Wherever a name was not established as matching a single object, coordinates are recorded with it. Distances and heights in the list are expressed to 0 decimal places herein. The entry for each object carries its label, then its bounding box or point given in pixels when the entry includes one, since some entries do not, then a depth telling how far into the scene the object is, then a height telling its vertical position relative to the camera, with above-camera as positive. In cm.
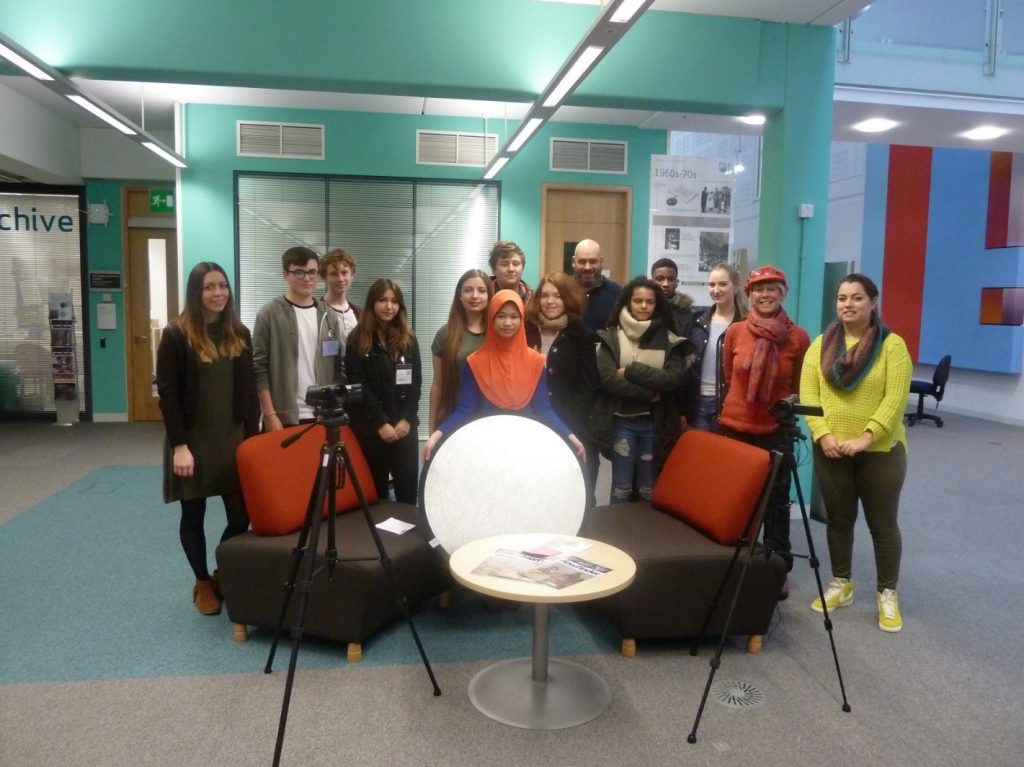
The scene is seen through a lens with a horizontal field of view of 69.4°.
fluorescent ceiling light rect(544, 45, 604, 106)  326 +111
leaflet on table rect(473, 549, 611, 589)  222 -82
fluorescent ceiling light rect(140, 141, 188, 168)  533 +108
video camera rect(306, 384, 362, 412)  228 -30
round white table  220 -131
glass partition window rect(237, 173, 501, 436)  650 +63
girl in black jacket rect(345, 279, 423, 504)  330 -33
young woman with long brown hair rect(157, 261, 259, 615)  293 -41
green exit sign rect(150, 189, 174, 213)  766 +99
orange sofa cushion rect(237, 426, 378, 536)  282 -70
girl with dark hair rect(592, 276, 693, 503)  328 -33
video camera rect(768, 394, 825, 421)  247 -33
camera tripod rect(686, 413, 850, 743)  246 -55
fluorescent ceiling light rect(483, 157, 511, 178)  579 +112
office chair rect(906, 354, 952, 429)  798 -77
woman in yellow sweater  299 -44
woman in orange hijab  315 -32
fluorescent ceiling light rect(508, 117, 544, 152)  454 +112
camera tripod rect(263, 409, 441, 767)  219 -70
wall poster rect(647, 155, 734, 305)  599 +77
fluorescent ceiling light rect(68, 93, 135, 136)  411 +108
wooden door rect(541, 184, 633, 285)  689 +77
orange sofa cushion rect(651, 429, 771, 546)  281 -70
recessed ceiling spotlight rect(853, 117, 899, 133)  623 +161
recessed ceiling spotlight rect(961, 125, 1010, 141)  654 +164
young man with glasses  339 -22
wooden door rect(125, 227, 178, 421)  788 -7
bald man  380 +11
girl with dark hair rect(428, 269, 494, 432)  326 -14
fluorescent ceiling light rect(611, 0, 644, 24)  279 +113
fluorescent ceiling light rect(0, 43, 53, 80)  326 +106
